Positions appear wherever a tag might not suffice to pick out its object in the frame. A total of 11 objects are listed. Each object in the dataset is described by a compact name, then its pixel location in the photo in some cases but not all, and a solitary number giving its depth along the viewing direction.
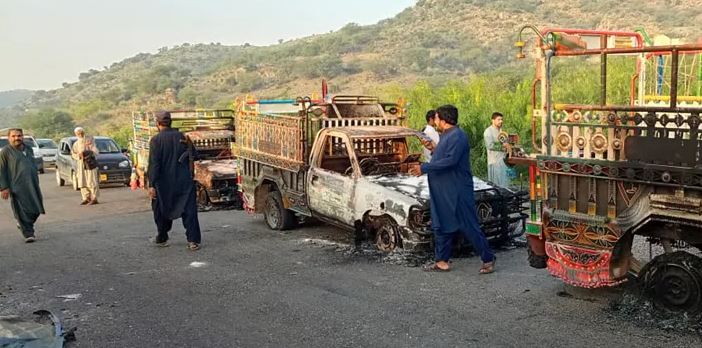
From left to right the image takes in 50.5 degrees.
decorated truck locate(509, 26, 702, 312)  5.66
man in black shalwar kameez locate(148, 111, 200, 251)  9.71
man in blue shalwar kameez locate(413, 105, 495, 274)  7.81
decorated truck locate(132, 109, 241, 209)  14.02
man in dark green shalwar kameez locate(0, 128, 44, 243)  10.80
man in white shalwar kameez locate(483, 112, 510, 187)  11.44
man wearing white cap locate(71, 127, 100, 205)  15.73
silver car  28.08
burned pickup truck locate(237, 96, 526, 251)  8.83
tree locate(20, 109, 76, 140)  49.23
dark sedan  19.59
